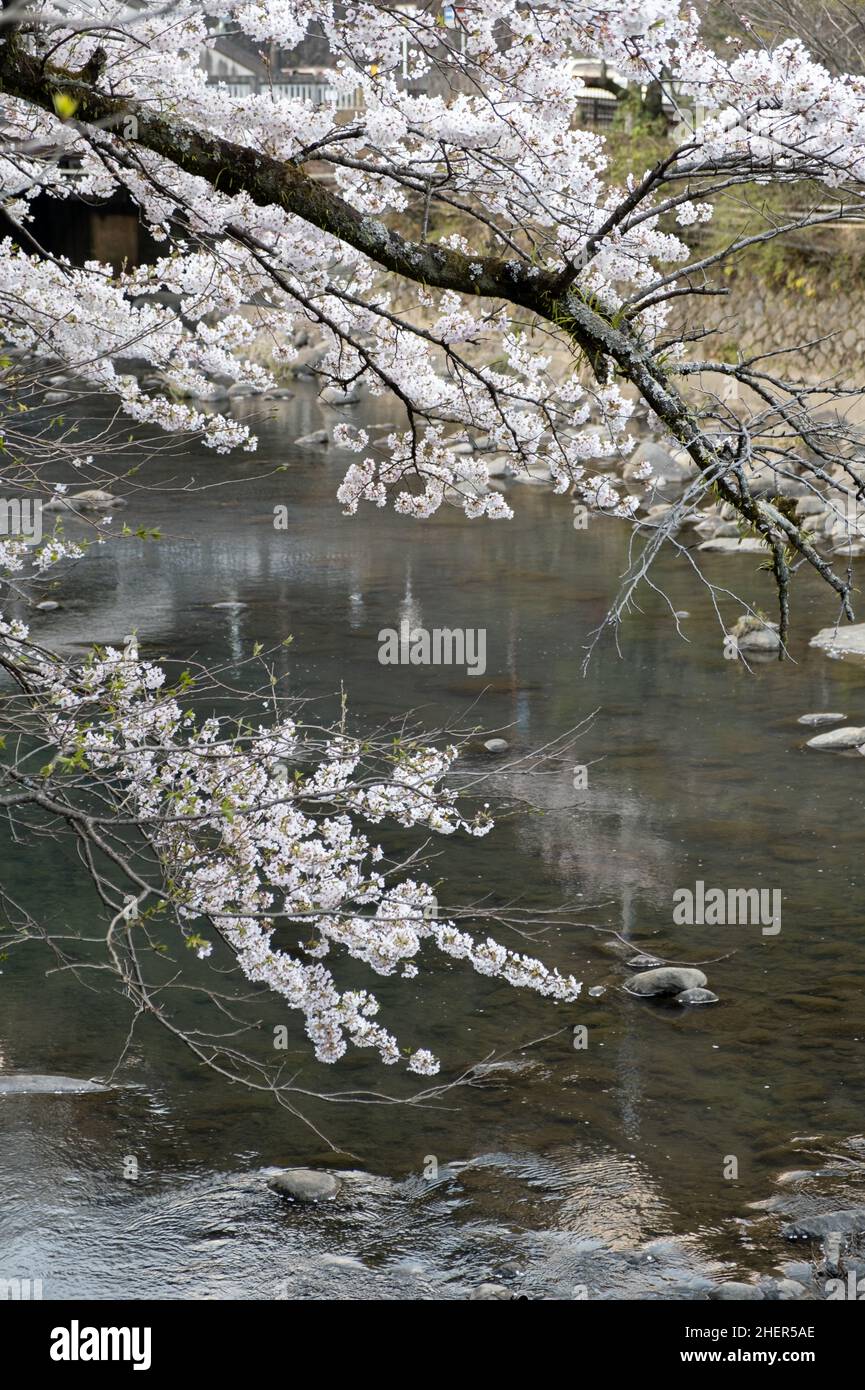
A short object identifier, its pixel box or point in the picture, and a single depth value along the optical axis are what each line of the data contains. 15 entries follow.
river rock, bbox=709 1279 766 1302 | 5.58
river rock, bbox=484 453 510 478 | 22.39
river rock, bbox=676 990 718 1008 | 7.79
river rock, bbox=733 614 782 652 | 13.84
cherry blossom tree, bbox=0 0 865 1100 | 4.43
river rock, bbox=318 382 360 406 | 29.26
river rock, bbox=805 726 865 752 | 11.32
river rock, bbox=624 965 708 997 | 7.89
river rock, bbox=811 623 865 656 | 13.68
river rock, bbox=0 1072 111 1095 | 7.05
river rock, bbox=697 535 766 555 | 17.44
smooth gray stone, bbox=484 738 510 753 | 11.33
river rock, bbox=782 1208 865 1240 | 6.02
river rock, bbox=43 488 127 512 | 19.88
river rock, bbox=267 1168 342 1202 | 6.28
